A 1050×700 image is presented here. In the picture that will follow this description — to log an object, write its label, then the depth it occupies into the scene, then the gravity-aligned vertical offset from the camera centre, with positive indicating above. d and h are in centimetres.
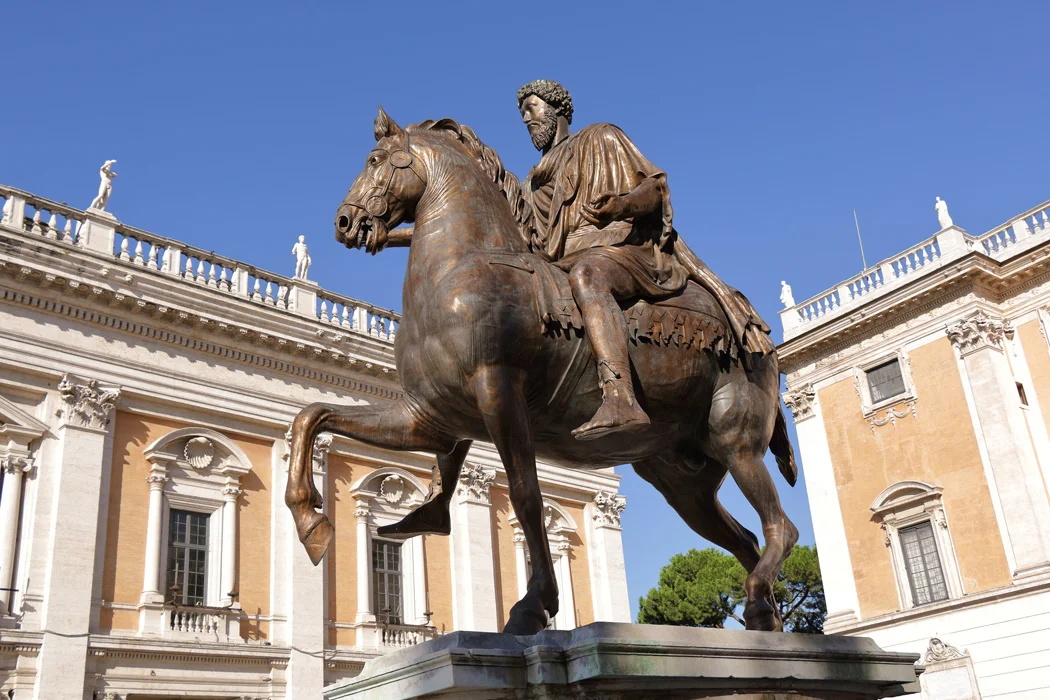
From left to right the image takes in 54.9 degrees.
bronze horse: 374 +145
